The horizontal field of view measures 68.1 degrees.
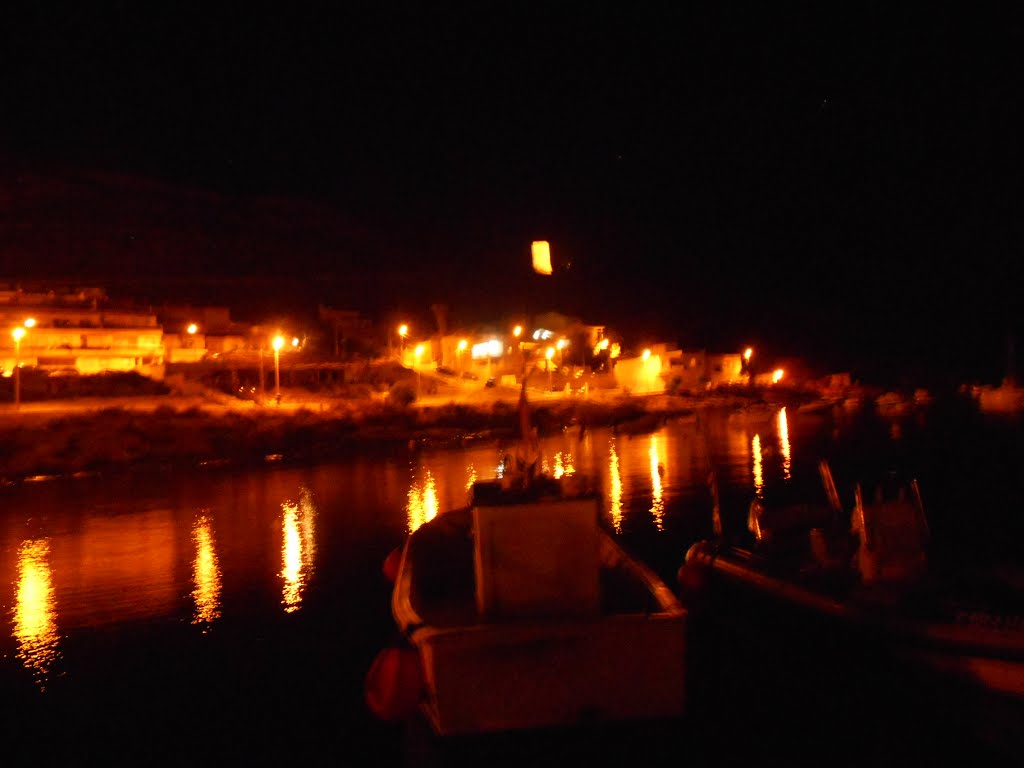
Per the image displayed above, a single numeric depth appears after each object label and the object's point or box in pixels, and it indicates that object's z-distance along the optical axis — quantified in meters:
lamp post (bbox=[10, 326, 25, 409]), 29.02
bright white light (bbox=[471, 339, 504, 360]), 54.12
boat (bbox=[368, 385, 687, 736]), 4.85
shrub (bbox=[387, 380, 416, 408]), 38.62
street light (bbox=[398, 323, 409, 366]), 54.25
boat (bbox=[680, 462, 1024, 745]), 5.54
